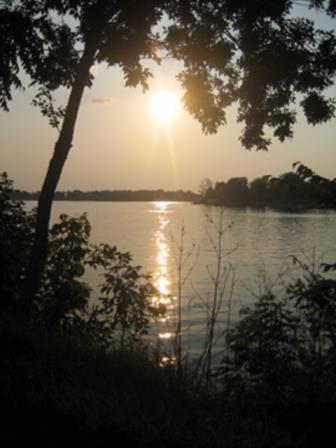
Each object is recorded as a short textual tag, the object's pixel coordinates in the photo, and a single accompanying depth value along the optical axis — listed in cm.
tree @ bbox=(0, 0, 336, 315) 798
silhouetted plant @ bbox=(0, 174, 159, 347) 941
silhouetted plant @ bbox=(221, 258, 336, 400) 627
